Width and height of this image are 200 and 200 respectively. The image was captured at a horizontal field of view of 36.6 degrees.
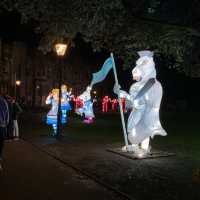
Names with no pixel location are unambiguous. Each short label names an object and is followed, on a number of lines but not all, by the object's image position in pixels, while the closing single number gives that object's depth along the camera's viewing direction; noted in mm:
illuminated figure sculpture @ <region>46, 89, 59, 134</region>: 14435
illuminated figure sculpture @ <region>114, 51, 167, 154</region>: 9729
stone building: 45864
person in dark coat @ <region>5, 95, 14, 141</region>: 11470
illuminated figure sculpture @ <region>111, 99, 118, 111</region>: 37337
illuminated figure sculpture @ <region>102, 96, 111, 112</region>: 34412
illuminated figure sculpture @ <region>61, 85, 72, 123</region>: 16588
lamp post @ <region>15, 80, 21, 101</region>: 44089
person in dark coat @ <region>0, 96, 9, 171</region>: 8030
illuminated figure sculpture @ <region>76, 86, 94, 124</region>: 20386
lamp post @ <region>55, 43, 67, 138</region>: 13200
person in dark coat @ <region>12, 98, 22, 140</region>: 12929
